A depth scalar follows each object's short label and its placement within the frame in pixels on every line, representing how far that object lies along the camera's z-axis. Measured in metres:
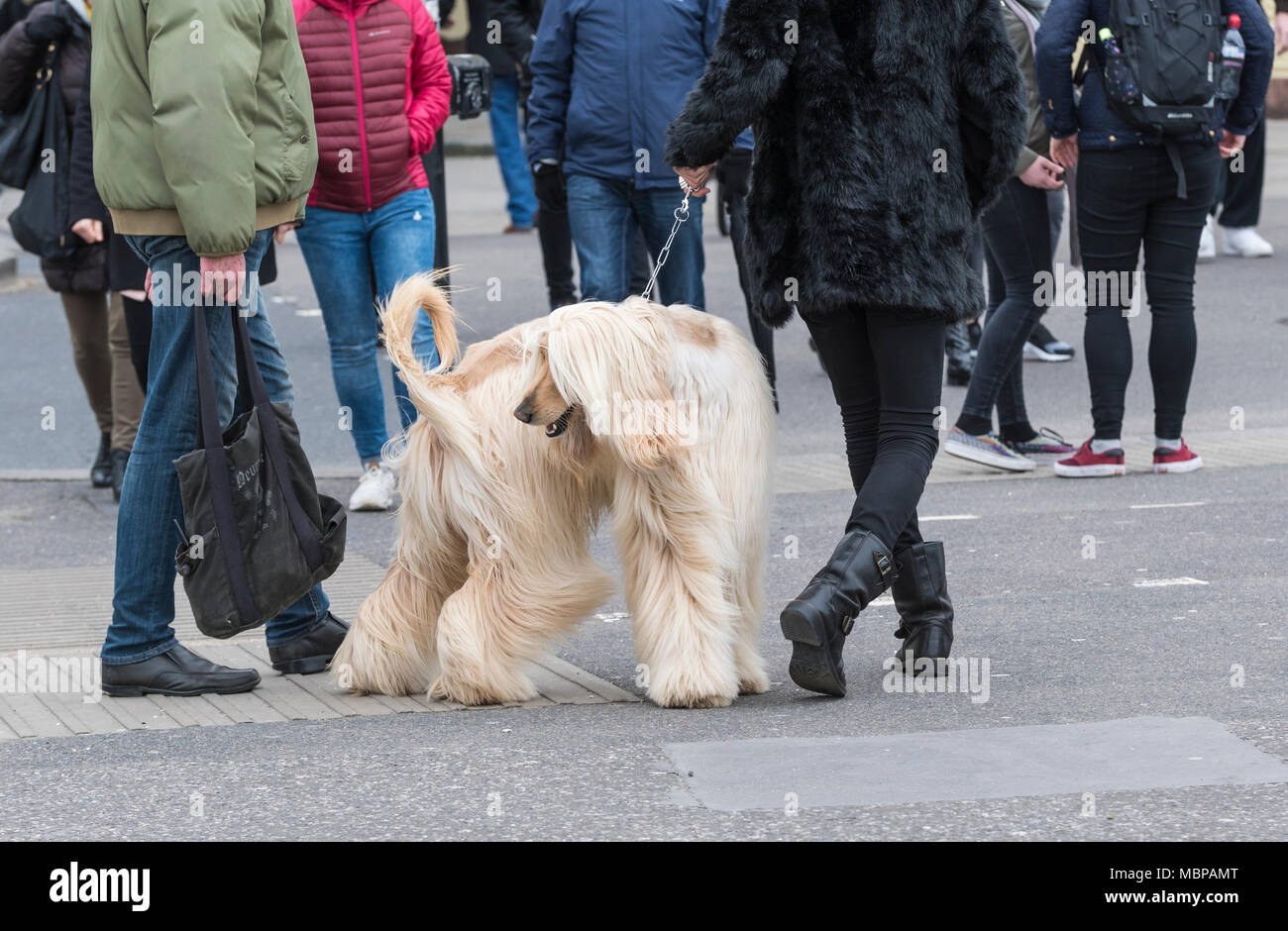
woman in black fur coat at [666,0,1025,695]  9.10
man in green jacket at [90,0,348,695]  9.03
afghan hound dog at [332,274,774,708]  8.86
